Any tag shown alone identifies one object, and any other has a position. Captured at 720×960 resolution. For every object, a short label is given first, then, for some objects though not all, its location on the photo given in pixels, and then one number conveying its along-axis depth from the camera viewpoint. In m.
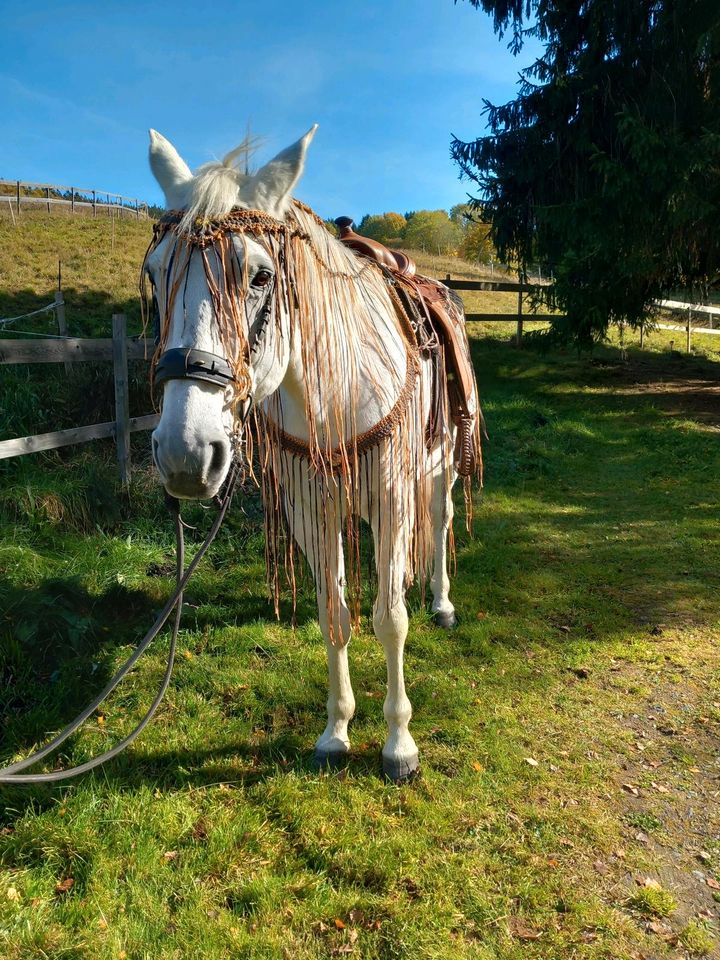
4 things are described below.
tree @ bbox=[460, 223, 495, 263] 35.62
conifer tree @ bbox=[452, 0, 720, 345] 8.34
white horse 1.44
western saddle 2.76
